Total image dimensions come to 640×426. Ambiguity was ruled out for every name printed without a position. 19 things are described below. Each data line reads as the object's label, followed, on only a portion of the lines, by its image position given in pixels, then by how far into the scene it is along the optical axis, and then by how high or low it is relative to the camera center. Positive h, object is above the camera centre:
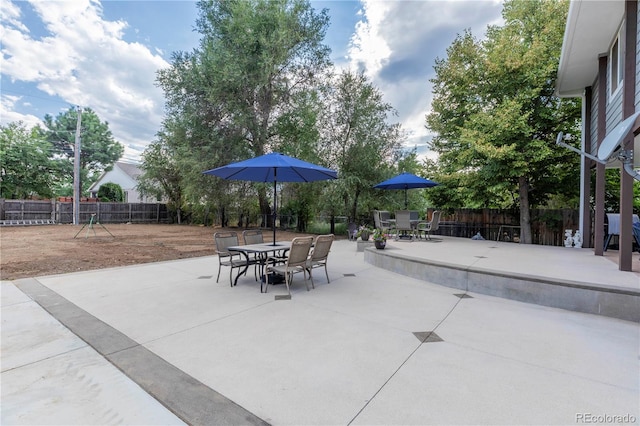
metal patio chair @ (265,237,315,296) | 4.26 -0.73
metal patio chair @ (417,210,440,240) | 8.85 -0.37
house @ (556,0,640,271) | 4.44 +2.88
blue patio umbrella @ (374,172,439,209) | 8.78 +0.93
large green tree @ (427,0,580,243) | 8.34 +3.24
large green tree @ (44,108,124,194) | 28.59 +6.75
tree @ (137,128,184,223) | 19.86 +2.18
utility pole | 16.48 +1.05
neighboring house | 29.35 +3.11
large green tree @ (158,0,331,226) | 12.84 +5.93
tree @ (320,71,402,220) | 12.22 +3.23
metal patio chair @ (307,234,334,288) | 4.71 -0.67
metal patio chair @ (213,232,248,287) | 4.87 -0.60
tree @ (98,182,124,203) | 22.73 +1.20
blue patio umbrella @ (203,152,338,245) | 4.71 +0.73
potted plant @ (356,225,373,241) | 9.44 -0.72
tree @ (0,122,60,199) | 20.00 +3.13
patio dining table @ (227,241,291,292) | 4.65 -0.64
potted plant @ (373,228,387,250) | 7.08 -0.68
